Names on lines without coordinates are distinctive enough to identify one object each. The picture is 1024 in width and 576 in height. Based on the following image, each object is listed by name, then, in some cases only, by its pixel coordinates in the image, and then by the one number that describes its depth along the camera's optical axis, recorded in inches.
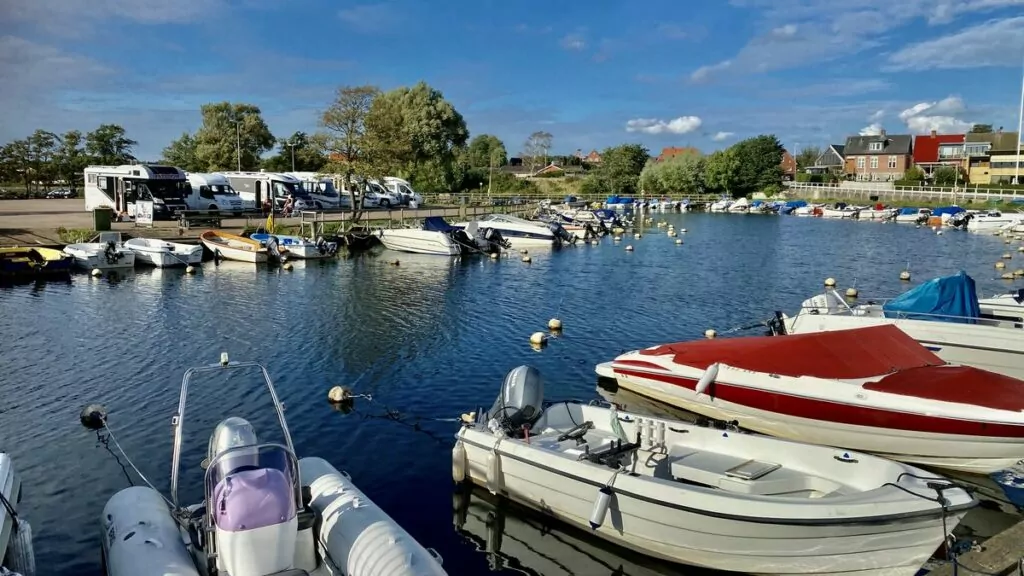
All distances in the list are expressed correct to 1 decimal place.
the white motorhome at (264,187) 2217.0
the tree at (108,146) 3553.2
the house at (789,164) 5561.0
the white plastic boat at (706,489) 320.5
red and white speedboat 450.3
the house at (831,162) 4825.5
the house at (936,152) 4216.0
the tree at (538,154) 6161.4
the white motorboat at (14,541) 309.4
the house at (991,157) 3855.8
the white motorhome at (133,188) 1836.9
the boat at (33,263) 1237.1
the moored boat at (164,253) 1386.6
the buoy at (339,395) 615.5
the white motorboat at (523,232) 1956.2
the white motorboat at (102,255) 1320.1
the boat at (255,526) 272.5
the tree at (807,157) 6255.9
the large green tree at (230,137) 3233.3
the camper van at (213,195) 2013.9
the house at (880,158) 4372.5
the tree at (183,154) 3479.3
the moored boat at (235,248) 1456.7
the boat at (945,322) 603.8
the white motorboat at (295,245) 1525.6
